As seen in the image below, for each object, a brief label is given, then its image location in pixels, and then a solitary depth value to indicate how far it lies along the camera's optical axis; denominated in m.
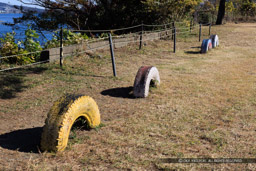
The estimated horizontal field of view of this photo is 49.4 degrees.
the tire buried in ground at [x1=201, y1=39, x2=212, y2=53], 12.34
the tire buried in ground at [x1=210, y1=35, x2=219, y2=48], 13.59
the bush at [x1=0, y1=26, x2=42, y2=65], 8.21
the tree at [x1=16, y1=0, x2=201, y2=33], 14.72
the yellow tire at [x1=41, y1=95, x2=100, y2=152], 3.58
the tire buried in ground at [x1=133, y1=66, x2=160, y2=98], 5.98
